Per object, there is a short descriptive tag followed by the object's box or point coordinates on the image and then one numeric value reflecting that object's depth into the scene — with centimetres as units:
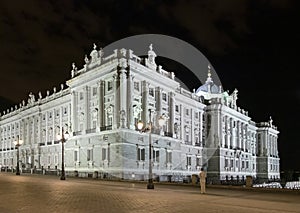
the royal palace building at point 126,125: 5347
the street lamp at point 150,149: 2827
